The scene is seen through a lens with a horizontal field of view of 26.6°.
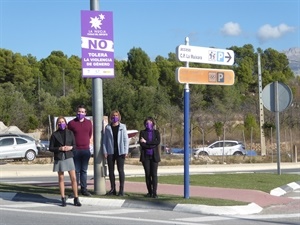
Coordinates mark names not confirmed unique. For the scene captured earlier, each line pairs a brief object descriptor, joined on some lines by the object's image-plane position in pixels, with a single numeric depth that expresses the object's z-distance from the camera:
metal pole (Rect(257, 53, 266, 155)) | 36.91
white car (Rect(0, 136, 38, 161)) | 32.28
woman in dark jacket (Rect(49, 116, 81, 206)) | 12.44
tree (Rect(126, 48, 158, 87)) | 60.00
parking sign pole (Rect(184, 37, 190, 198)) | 12.41
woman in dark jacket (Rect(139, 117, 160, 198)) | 13.16
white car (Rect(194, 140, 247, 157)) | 38.33
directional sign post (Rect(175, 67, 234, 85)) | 12.25
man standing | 13.28
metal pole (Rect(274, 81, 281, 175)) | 18.20
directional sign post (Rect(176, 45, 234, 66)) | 12.27
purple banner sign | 13.25
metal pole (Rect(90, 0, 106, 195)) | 13.43
